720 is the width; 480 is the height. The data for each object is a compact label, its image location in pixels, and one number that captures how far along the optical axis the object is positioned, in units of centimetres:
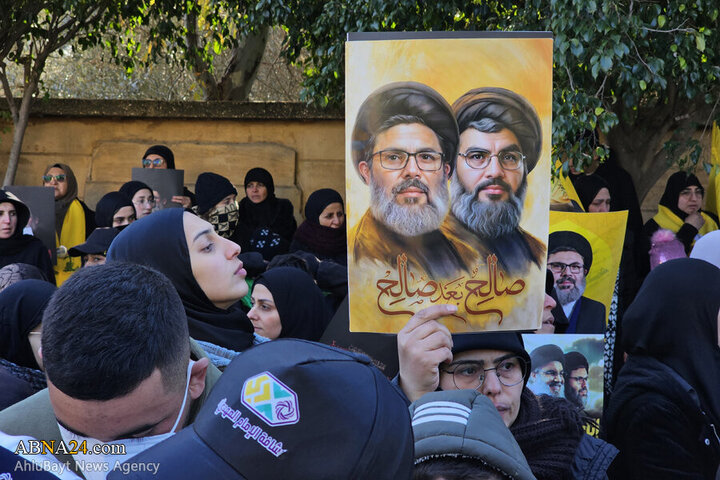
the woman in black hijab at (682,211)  650
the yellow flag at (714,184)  667
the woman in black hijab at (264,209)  716
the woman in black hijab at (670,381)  297
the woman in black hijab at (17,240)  573
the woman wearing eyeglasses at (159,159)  743
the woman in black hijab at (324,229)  604
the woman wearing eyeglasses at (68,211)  696
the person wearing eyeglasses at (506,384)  254
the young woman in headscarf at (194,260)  249
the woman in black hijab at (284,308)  401
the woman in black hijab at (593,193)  597
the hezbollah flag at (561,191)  536
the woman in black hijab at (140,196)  629
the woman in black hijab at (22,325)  314
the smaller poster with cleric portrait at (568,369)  355
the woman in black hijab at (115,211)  602
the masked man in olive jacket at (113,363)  150
